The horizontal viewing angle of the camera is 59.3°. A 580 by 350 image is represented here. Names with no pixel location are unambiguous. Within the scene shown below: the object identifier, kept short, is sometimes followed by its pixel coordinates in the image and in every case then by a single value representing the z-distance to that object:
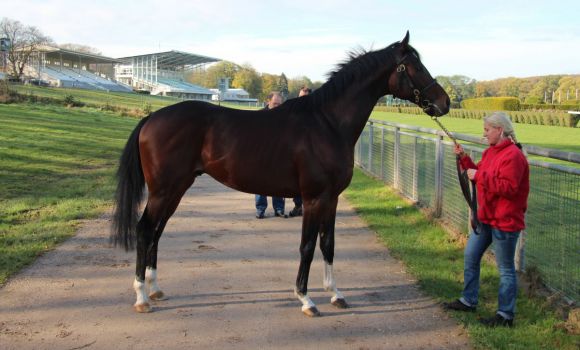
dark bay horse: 4.52
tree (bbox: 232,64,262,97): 132.75
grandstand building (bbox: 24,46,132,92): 81.19
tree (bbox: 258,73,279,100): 126.59
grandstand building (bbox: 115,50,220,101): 111.00
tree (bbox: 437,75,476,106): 111.44
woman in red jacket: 3.84
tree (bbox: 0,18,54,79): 72.45
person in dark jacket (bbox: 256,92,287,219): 7.85
